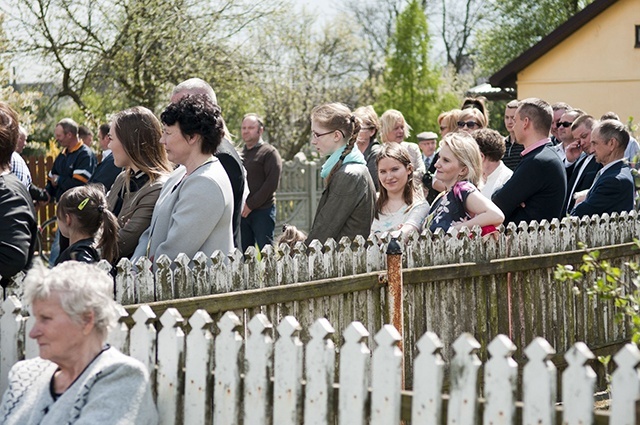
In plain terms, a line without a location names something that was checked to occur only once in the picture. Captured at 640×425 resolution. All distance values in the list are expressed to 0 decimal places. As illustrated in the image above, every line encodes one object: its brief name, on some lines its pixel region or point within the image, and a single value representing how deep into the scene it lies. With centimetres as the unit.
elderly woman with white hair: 596
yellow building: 4255
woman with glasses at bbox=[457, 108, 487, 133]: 1517
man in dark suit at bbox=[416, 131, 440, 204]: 1387
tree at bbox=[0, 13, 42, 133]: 3547
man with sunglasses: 1617
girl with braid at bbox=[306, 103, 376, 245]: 1043
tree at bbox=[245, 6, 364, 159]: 5480
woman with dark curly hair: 824
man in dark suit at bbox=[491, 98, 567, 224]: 1133
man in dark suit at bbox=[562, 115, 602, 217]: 1402
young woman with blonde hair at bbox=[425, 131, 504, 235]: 1036
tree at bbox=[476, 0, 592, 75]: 7076
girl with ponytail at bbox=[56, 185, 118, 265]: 829
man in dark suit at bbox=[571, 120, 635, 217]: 1218
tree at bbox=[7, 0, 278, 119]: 3937
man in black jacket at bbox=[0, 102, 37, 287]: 727
